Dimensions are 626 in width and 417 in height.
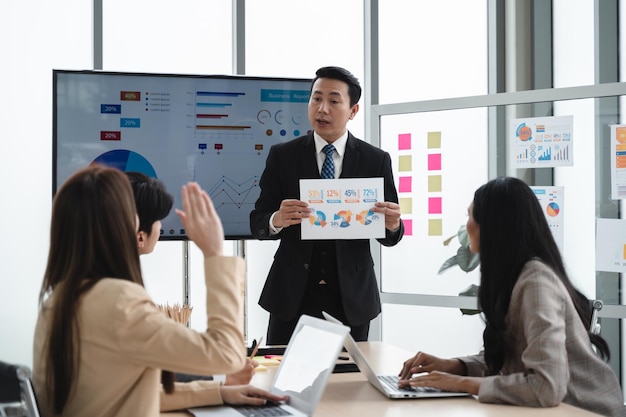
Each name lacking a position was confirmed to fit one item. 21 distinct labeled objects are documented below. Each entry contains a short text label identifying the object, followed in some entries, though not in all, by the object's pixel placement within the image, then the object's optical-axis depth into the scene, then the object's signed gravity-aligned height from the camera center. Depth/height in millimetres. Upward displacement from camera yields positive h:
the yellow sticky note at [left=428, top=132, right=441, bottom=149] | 4469 +409
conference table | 1880 -495
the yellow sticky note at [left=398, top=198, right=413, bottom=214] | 4535 +28
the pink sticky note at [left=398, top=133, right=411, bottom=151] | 4531 +409
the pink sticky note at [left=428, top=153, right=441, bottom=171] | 4469 +282
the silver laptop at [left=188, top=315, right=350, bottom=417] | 1809 -401
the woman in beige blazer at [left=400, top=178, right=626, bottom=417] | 1944 -305
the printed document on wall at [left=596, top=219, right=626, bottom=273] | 3928 -173
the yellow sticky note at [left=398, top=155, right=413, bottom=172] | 4527 +280
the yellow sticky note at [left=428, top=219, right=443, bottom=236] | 4473 -94
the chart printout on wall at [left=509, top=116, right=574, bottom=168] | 4098 +372
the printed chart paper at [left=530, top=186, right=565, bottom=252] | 4109 +27
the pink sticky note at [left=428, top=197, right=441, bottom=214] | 4469 +34
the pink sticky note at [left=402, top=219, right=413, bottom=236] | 4539 -101
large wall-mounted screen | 3994 +441
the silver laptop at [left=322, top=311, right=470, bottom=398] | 2046 -484
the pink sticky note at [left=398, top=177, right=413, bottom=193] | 4535 +157
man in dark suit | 3121 -58
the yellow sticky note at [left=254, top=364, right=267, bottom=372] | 2418 -495
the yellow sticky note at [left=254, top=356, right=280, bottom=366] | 2508 -491
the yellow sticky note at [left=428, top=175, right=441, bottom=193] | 4469 +161
